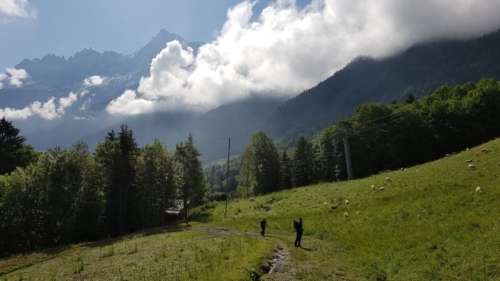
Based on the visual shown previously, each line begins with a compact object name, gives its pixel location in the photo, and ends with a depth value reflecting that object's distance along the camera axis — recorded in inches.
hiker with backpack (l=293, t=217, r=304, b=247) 1114.1
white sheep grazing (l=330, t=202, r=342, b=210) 1644.9
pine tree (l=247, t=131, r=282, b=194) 4079.7
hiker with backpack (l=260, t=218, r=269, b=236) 1369.6
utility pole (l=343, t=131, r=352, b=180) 2856.5
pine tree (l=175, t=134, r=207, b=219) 2723.9
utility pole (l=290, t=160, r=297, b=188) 3638.8
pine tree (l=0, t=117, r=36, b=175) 2839.6
